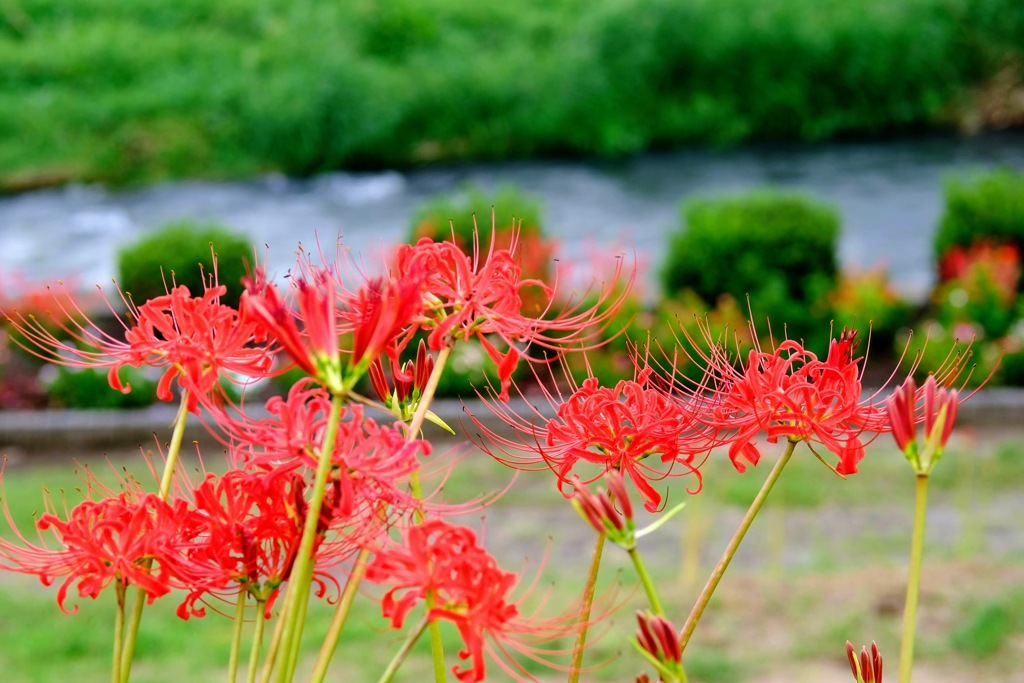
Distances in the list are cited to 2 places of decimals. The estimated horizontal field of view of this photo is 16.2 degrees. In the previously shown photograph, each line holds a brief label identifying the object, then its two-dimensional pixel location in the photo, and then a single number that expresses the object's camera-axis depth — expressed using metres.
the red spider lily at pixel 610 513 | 2.07
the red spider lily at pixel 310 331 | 2.06
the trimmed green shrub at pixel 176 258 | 10.63
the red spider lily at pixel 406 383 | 2.22
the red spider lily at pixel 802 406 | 2.21
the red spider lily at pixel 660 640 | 2.08
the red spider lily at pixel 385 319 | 2.07
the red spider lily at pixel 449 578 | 2.09
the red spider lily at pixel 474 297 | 2.24
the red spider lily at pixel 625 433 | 2.22
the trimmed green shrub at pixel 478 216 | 10.51
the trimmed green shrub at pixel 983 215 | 11.36
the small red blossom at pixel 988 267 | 10.57
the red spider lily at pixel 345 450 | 2.12
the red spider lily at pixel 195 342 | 2.22
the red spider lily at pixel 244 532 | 2.16
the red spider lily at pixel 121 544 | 2.17
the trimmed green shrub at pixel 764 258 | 11.02
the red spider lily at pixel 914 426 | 2.08
